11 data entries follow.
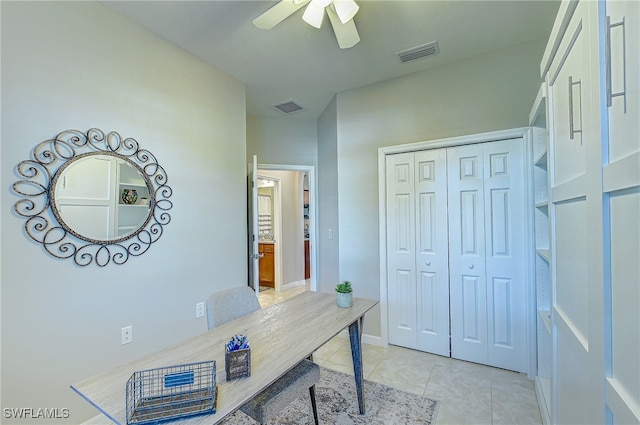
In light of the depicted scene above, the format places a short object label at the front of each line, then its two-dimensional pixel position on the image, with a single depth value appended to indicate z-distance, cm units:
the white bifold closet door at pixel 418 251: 265
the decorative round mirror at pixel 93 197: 158
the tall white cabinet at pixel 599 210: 61
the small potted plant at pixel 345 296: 179
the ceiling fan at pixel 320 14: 154
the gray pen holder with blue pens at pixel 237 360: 101
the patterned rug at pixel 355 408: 181
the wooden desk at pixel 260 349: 90
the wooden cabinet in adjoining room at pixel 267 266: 531
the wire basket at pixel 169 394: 82
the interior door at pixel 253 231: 305
